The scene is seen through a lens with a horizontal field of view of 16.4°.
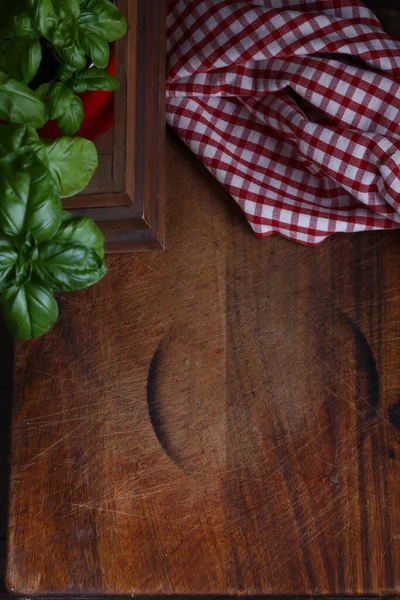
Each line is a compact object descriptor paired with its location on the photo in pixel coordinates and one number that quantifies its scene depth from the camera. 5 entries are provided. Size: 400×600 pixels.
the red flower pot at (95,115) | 0.64
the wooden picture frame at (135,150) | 0.66
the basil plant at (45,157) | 0.56
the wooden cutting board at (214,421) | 0.71
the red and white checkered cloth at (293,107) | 0.71
